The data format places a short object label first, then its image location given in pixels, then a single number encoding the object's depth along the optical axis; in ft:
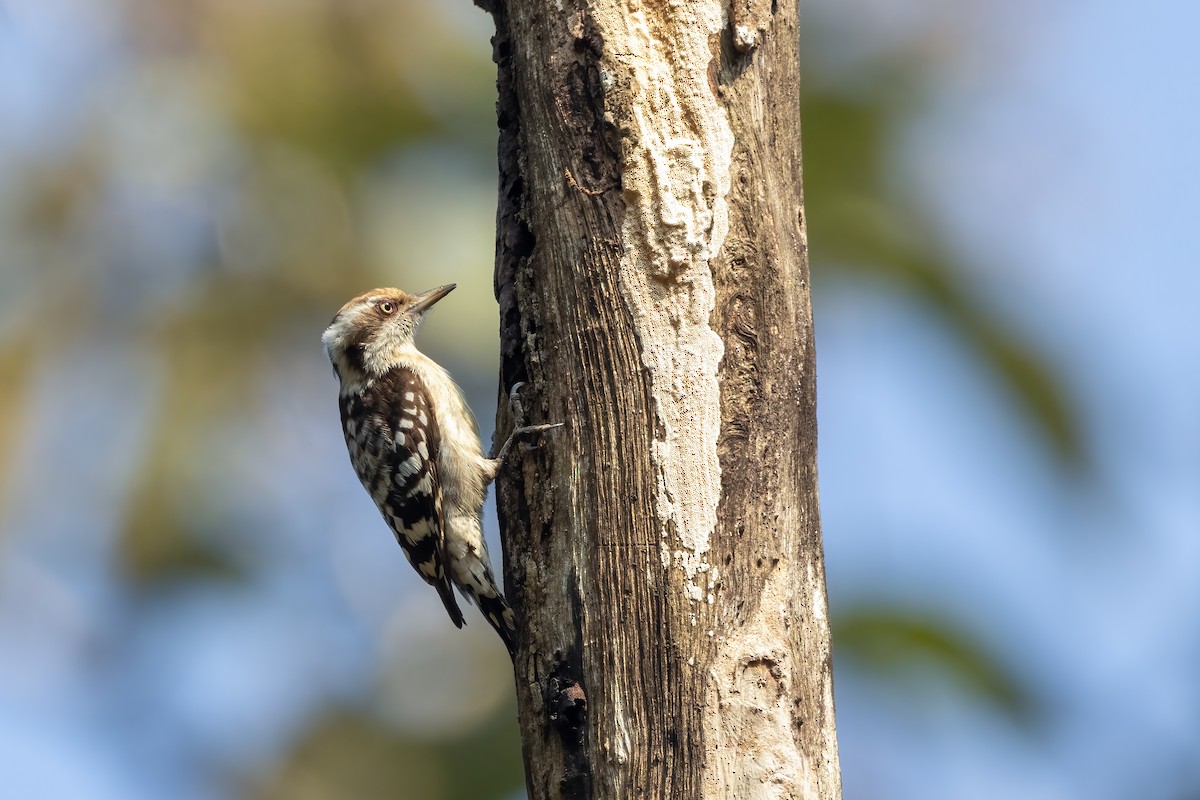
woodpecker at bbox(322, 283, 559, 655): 42.53
